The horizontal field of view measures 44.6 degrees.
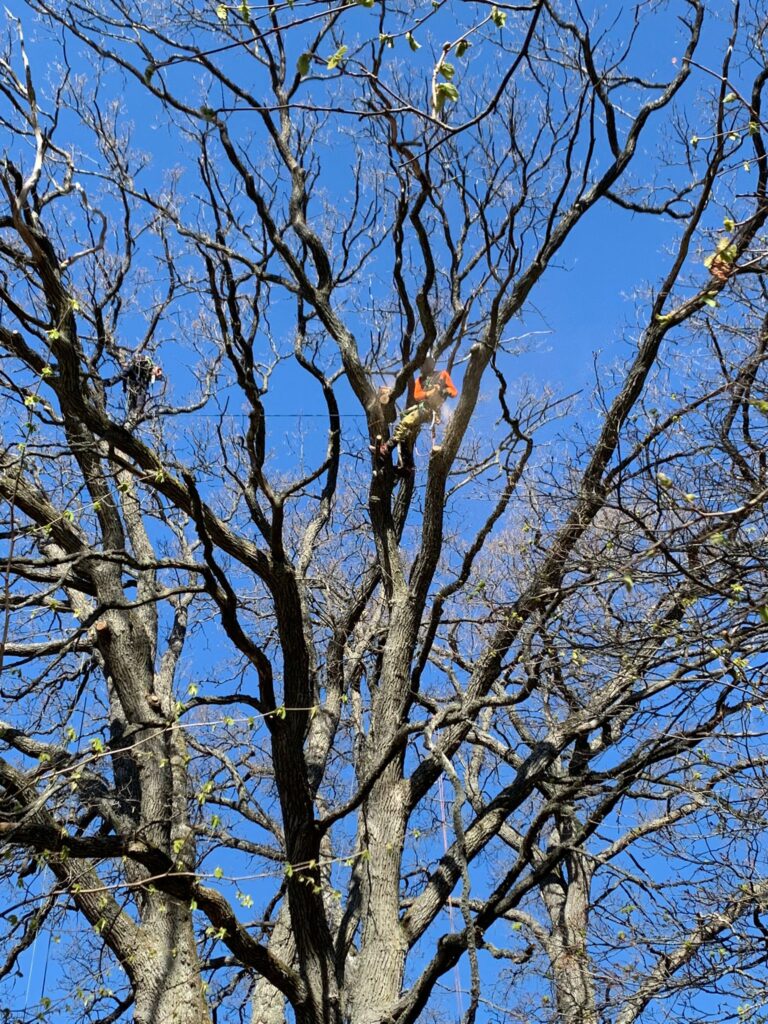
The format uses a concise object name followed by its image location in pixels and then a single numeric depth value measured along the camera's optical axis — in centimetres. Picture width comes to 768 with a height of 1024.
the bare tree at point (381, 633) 439
